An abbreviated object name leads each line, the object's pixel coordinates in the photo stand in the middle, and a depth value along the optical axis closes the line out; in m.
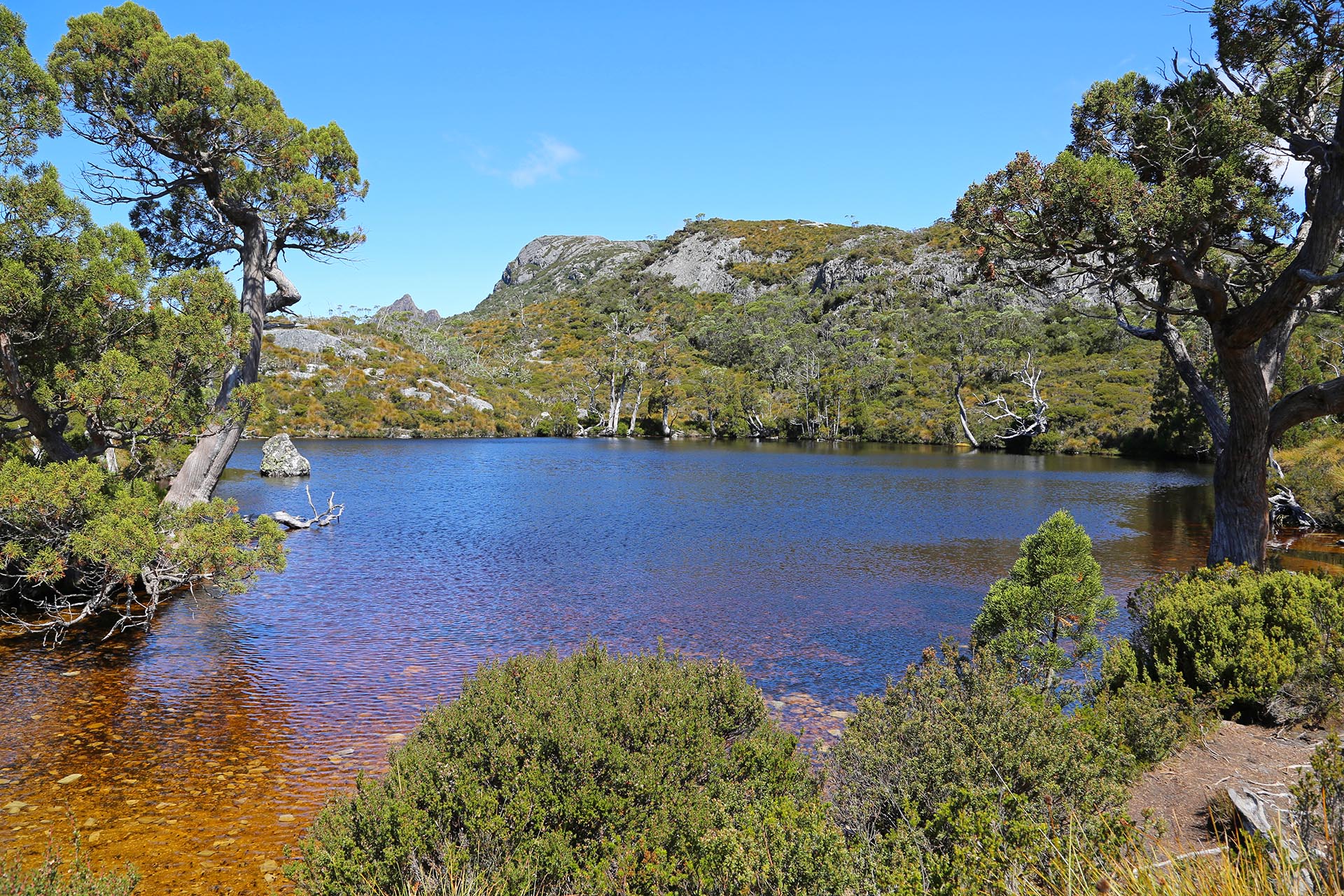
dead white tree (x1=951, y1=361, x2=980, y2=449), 76.73
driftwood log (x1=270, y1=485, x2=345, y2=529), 25.80
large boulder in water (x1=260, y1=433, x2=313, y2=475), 42.38
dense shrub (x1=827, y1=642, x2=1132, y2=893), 4.38
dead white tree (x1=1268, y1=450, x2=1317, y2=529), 25.95
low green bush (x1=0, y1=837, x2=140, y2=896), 3.87
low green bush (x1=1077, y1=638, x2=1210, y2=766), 6.97
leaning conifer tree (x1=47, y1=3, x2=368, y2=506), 15.02
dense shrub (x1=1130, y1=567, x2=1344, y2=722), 8.16
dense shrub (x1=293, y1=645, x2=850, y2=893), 4.41
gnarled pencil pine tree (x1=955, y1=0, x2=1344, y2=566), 10.16
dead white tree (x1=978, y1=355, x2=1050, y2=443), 72.62
